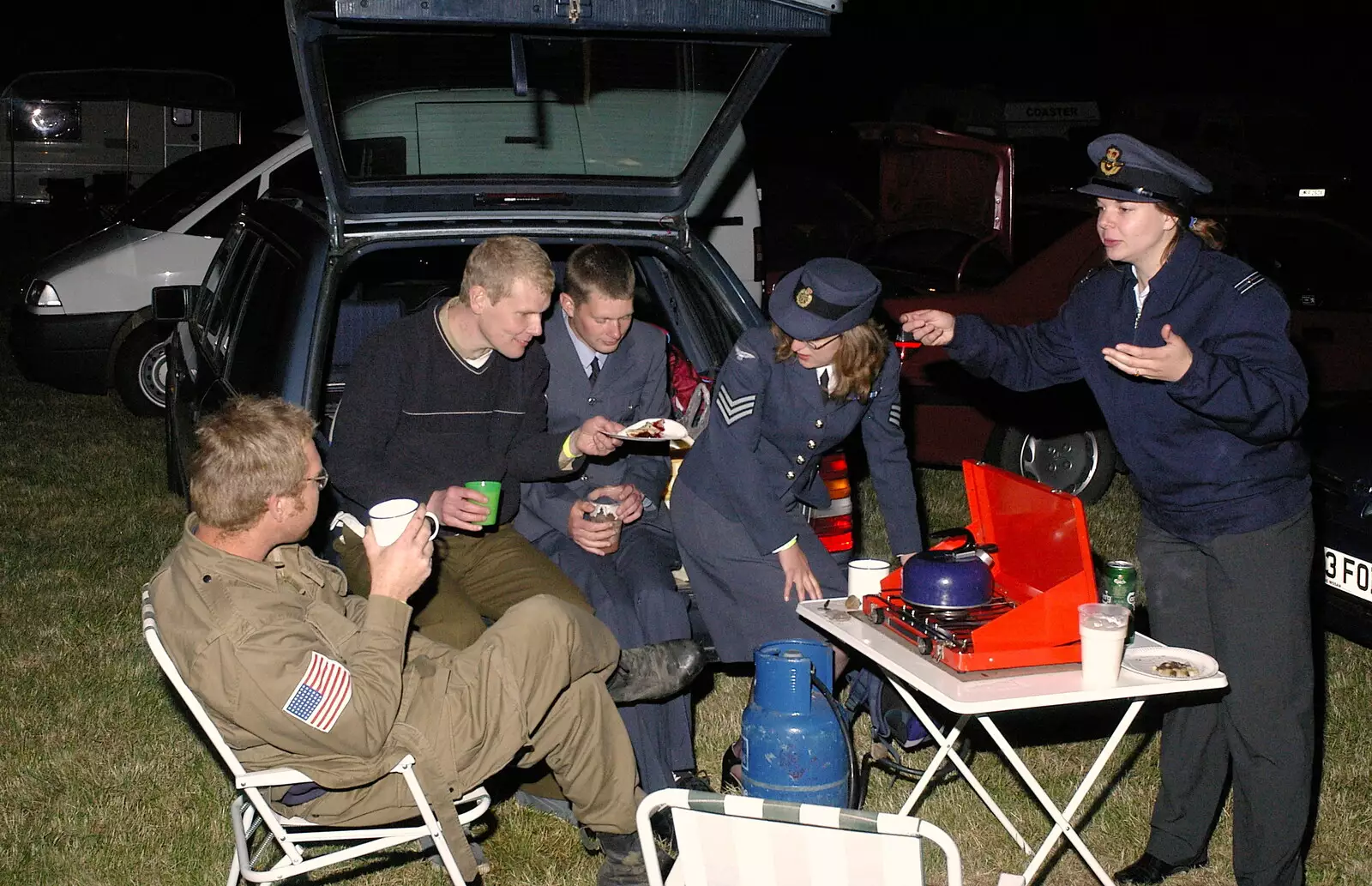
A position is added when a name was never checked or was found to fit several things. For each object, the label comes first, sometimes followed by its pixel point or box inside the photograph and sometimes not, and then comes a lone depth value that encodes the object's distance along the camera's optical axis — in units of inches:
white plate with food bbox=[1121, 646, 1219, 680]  129.6
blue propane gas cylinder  144.9
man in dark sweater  164.7
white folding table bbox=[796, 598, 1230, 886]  123.3
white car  378.3
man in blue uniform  166.4
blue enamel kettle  135.1
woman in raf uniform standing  133.4
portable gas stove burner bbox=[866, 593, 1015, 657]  130.7
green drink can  136.1
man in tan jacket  117.0
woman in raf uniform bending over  161.2
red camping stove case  128.6
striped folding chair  90.7
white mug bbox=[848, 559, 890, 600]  148.3
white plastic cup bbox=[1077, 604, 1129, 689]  123.2
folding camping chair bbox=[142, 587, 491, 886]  124.0
